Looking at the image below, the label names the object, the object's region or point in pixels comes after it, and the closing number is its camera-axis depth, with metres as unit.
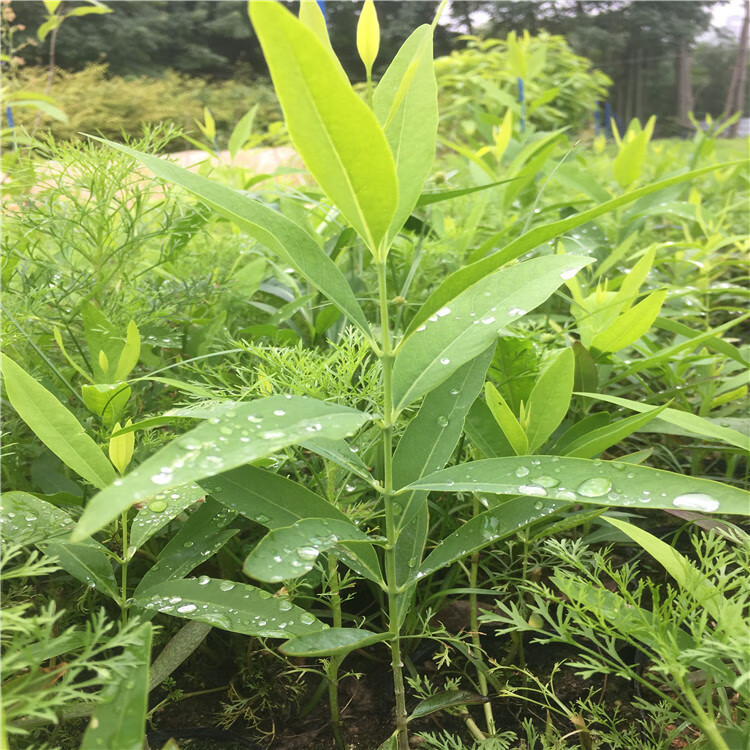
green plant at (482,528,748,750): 0.20
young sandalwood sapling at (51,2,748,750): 0.18
